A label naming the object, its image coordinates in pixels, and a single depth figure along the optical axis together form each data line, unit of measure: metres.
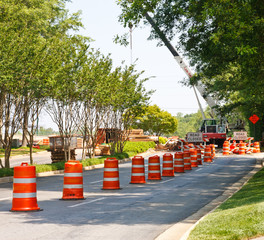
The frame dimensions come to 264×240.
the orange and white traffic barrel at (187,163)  28.01
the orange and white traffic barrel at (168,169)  23.78
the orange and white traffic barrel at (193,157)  30.55
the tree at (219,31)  14.36
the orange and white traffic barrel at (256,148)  45.91
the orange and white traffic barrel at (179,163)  26.22
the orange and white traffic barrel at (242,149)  44.71
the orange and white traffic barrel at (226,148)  43.78
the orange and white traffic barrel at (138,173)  19.48
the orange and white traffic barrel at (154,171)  21.77
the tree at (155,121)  92.25
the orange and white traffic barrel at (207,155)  34.84
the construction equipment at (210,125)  54.97
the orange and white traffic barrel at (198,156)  32.38
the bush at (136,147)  47.59
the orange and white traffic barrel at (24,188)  11.84
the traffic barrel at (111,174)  17.08
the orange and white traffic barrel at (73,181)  13.97
